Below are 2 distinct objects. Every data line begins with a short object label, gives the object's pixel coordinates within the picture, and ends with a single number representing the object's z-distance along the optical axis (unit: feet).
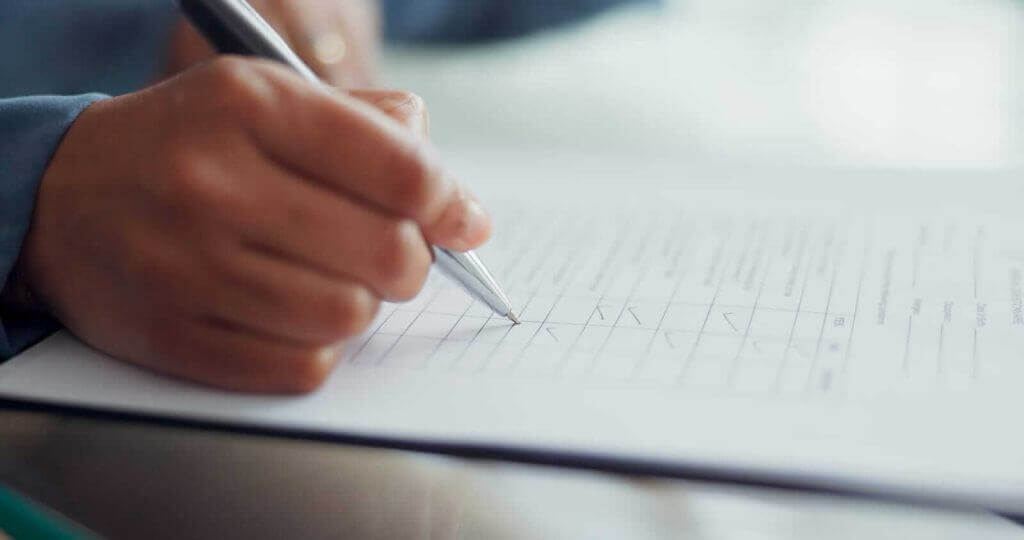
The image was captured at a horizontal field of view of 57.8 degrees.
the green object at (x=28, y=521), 0.87
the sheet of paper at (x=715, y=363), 0.86
